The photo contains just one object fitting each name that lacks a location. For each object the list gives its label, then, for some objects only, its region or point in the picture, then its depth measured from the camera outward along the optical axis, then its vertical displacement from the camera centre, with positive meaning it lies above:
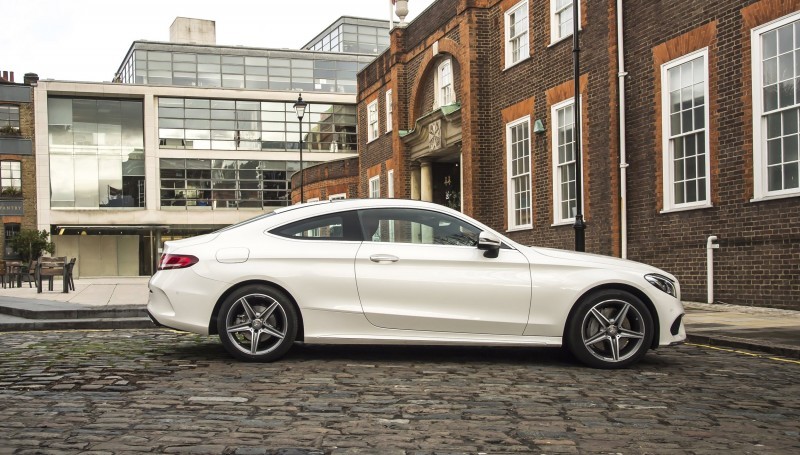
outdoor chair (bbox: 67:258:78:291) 18.70 -1.02
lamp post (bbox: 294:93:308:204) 31.23 +4.65
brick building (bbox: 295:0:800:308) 12.16 +1.82
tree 44.28 -0.58
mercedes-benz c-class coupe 7.14 -0.62
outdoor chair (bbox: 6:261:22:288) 28.65 -1.25
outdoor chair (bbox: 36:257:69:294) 18.48 -0.84
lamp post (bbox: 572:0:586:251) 13.60 +1.03
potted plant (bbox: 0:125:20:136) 46.84 +5.87
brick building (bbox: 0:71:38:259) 46.75 +4.31
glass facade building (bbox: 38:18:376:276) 48.94 +5.50
